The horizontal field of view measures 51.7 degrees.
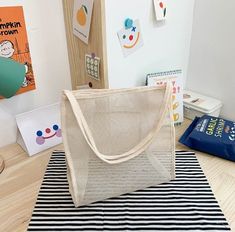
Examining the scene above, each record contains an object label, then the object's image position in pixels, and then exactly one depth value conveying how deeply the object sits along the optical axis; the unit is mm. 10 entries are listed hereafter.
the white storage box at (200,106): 952
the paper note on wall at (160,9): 842
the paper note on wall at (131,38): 794
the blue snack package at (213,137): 764
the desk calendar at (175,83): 906
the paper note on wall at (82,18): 721
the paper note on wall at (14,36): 711
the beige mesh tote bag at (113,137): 569
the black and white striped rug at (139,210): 557
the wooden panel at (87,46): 709
